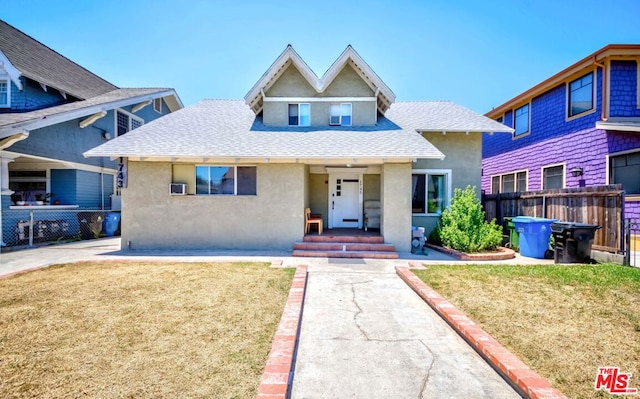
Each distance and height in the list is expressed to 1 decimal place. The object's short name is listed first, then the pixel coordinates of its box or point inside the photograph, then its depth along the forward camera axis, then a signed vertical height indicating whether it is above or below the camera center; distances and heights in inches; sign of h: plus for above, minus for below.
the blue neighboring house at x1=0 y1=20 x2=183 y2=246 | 418.9 +112.8
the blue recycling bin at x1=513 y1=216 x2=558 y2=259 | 349.1 -42.6
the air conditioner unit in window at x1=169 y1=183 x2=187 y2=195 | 386.9 +11.0
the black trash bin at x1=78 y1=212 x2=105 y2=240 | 507.2 -51.6
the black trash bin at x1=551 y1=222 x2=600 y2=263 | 309.0 -43.7
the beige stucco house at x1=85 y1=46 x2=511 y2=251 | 377.1 +49.3
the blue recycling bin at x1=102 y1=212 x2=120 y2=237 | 536.4 -52.1
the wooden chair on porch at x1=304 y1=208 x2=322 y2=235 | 408.1 -32.7
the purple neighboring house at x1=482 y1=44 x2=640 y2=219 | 390.9 +118.6
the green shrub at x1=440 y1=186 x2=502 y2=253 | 355.6 -37.7
